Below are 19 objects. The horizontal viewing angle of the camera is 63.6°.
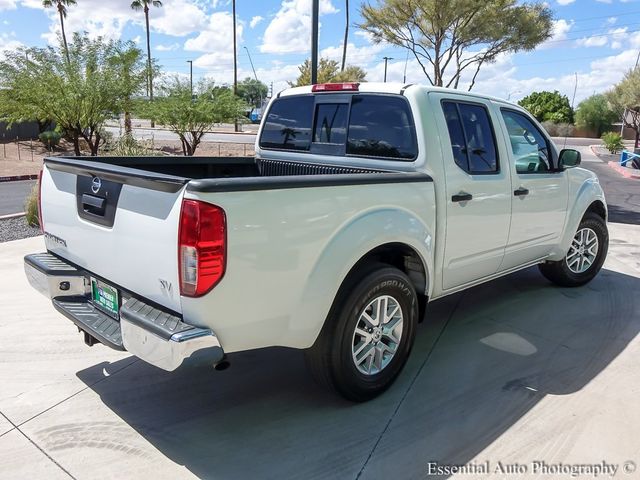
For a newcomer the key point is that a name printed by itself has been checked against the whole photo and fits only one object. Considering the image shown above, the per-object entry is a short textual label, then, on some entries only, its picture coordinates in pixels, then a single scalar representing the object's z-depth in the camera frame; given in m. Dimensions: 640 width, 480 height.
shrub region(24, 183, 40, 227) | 8.21
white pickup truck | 2.44
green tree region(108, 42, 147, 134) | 12.47
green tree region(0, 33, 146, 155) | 11.50
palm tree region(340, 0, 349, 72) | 29.57
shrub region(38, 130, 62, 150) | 27.53
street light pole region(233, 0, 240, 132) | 47.72
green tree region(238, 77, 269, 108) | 112.34
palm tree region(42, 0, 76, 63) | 43.59
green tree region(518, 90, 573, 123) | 57.53
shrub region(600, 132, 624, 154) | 32.66
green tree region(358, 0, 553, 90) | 12.68
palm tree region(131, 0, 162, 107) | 47.50
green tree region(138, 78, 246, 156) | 15.72
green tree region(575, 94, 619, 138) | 58.17
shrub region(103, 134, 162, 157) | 10.77
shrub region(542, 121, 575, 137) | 51.47
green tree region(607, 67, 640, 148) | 32.78
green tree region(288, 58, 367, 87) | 26.50
